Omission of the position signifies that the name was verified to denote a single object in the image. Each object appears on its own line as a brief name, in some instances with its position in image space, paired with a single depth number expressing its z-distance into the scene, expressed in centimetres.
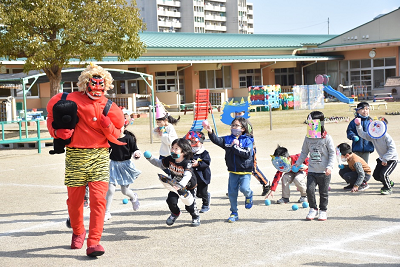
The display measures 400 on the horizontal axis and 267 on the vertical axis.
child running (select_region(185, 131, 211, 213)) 770
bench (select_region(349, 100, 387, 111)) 3017
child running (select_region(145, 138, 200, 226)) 702
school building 3762
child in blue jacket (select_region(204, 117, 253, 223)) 738
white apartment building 10944
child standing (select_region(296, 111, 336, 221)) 736
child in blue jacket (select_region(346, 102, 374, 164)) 951
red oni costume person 613
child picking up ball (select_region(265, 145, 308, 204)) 836
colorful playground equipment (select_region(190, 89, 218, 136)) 2091
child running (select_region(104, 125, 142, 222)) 788
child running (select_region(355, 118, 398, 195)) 884
